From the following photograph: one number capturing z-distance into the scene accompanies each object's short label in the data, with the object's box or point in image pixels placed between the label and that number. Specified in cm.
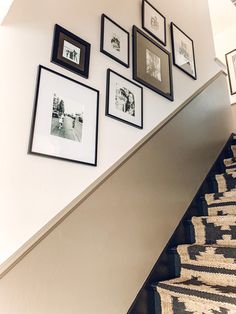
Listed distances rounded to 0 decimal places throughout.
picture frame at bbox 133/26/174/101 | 179
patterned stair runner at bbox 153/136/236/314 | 113
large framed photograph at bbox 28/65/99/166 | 113
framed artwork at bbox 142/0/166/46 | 200
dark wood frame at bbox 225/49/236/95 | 361
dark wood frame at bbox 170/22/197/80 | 221
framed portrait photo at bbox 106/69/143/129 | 150
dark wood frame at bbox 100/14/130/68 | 155
